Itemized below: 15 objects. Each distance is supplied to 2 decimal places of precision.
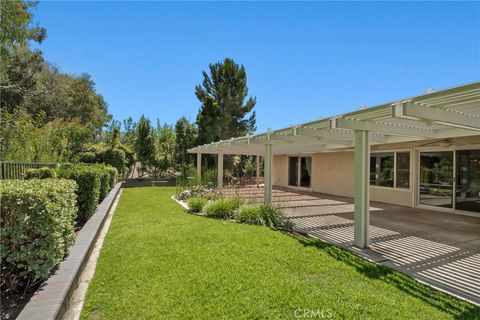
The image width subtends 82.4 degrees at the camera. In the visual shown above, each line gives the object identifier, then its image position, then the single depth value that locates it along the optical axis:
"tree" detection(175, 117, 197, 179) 25.81
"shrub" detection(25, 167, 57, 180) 6.68
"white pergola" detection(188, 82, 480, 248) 4.67
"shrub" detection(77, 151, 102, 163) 21.30
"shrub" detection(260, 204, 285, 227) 7.79
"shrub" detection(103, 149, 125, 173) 22.36
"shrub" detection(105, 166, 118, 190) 14.92
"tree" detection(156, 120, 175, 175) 25.91
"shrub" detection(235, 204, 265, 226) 7.95
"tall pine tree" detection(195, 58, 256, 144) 25.03
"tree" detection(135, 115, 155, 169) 24.88
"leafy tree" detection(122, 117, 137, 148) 40.16
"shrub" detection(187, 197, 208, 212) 10.02
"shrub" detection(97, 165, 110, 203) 10.39
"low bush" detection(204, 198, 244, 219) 8.94
